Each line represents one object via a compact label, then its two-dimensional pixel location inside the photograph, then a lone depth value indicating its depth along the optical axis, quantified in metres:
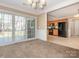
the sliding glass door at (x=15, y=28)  3.62
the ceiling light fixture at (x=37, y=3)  2.00
